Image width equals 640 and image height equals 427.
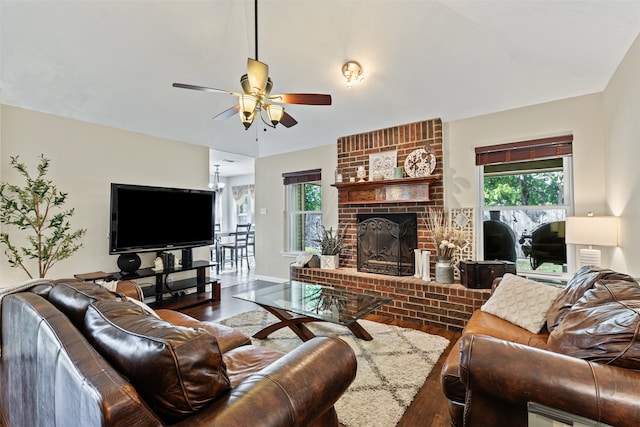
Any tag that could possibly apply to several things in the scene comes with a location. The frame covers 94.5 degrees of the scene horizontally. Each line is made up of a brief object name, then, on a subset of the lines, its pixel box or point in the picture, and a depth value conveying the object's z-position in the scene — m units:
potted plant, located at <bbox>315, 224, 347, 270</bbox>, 4.44
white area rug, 1.81
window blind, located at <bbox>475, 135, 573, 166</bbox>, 3.14
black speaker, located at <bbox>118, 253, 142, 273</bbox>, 3.75
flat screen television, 3.56
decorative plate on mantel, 3.81
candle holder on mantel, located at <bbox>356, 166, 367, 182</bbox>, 4.27
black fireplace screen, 3.97
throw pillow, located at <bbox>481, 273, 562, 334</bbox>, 2.01
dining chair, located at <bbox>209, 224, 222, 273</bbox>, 6.63
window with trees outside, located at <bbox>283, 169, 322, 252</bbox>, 5.21
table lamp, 2.45
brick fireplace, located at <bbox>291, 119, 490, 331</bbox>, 3.27
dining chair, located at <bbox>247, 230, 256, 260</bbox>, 7.74
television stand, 3.77
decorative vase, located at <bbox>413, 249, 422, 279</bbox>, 3.72
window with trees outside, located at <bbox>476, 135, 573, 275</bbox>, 3.21
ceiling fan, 2.15
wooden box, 3.13
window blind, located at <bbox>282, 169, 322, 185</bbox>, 5.06
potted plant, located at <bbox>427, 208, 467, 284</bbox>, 3.43
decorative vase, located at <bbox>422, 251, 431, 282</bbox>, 3.63
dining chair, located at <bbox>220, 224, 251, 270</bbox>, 6.72
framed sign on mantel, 4.14
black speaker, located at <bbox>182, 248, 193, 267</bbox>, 4.28
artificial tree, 3.03
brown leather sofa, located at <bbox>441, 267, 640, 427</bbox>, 1.01
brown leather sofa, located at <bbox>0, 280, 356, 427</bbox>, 0.77
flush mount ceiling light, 3.23
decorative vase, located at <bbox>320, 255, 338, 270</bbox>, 4.43
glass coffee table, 2.38
